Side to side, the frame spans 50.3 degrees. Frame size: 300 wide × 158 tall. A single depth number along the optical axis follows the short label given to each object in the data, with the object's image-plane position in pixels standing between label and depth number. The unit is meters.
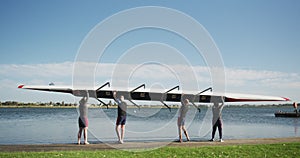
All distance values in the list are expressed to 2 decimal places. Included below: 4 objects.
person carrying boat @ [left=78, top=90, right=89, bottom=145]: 12.95
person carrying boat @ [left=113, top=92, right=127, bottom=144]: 12.95
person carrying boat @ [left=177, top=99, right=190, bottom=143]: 13.84
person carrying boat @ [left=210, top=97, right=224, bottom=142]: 14.08
